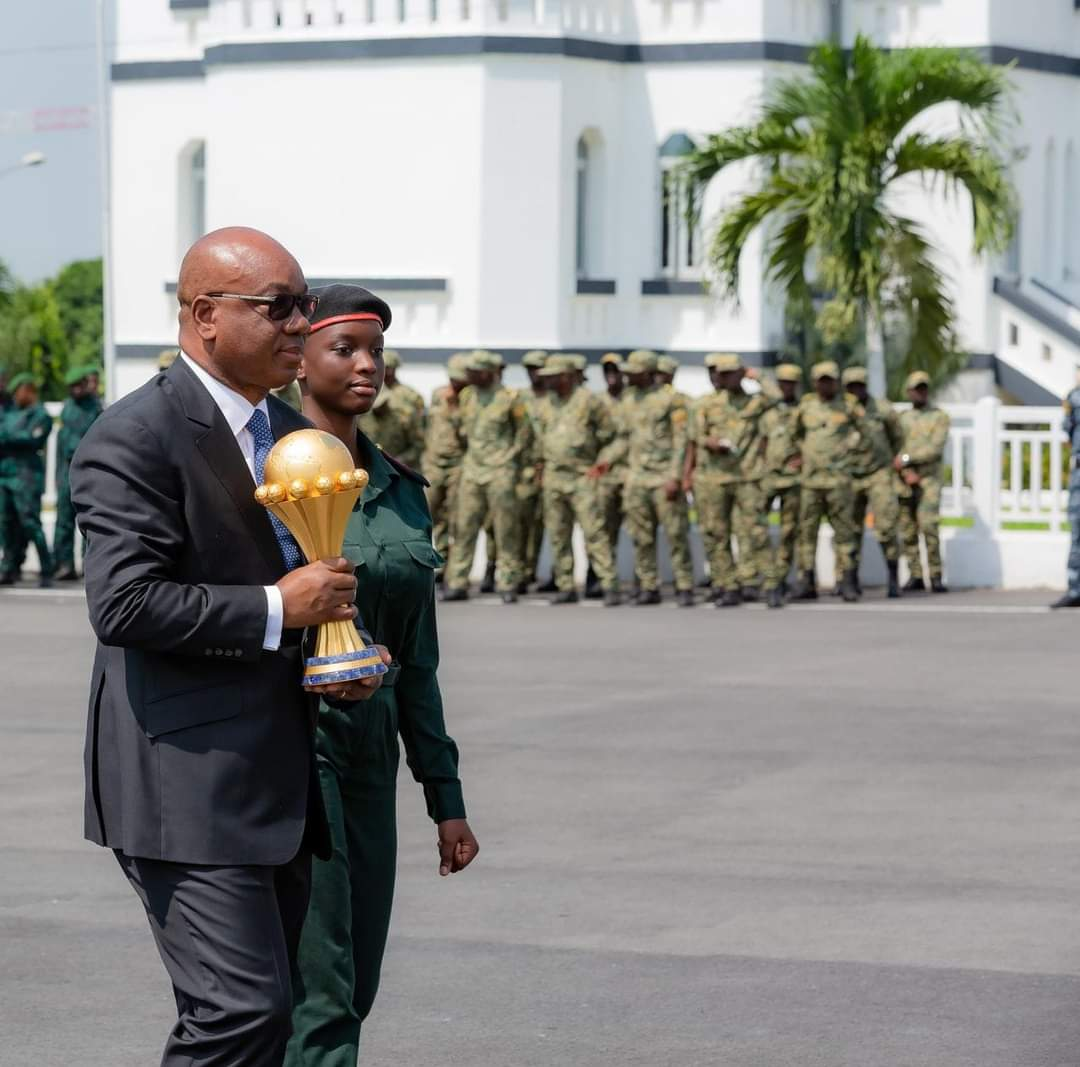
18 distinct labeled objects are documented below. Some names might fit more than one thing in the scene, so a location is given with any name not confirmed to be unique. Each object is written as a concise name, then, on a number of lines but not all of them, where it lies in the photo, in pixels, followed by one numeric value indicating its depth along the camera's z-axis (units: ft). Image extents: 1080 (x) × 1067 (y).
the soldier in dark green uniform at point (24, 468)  76.84
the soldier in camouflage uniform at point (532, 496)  72.38
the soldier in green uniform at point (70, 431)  76.79
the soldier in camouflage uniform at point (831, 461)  70.38
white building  104.68
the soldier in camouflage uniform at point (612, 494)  71.51
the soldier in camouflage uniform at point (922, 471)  71.82
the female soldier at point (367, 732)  18.53
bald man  15.94
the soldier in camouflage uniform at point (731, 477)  69.83
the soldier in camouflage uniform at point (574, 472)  71.20
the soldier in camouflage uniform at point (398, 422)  71.72
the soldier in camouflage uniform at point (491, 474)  71.20
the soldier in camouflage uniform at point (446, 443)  74.38
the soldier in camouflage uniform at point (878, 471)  70.85
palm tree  80.12
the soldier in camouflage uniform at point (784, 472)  70.54
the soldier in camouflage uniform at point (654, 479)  70.28
